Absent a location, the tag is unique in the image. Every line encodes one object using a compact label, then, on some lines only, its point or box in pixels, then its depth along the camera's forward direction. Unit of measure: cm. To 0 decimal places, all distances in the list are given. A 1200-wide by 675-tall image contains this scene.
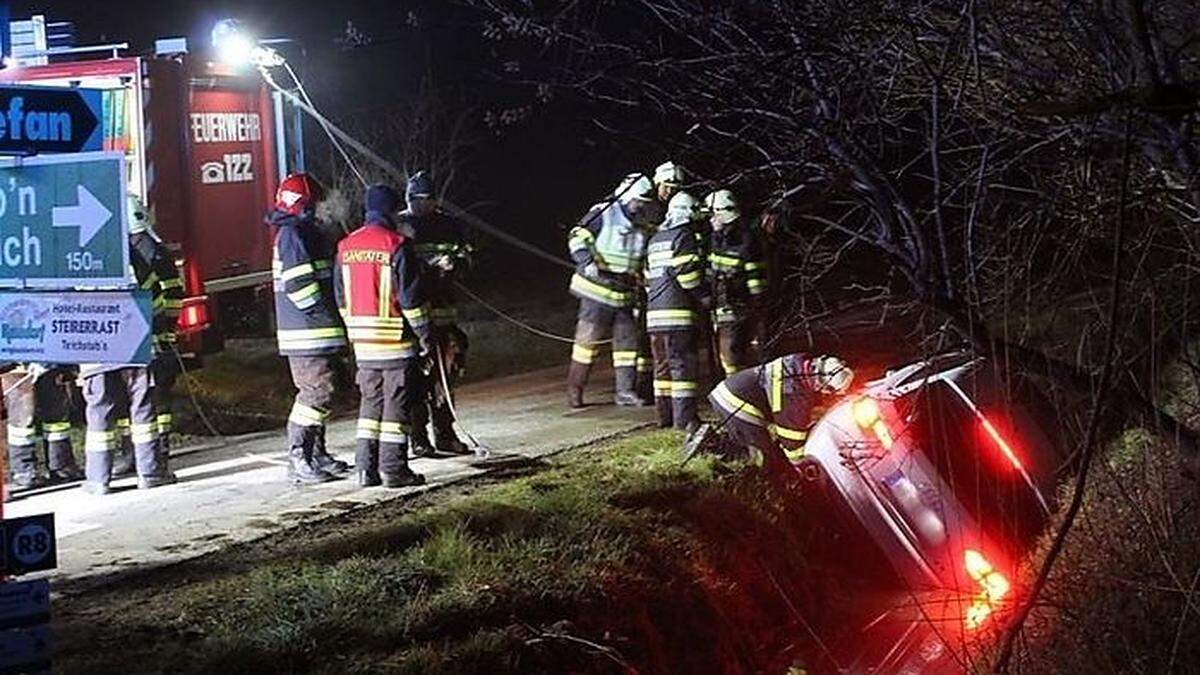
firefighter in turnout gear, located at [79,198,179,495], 996
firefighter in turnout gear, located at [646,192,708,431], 1124
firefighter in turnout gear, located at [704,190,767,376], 1182
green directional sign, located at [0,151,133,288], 535
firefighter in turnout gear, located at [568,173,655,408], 1216
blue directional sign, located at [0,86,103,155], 516
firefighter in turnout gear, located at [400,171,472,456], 1056
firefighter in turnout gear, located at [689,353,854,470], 918
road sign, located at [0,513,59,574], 492
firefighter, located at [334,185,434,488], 966
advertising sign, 532
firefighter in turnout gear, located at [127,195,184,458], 1006
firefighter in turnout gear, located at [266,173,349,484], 983
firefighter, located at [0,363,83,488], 1039
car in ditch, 712
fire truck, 1252
